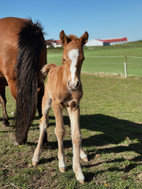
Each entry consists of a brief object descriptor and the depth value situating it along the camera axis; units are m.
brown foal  2.35
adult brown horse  3.32
